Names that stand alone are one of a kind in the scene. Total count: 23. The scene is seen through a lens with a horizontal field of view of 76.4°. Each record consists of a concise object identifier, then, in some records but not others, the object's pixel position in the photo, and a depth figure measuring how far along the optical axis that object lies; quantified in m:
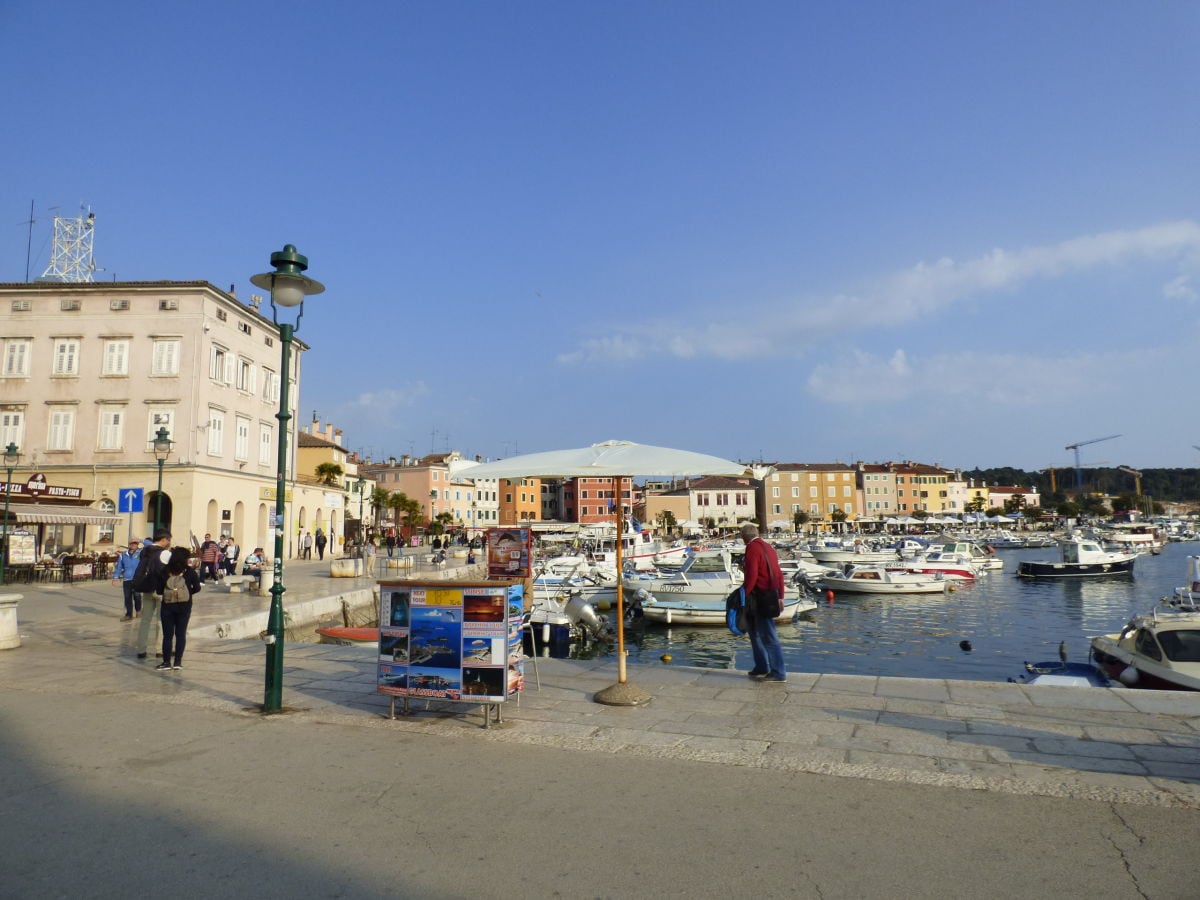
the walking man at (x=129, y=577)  16.61
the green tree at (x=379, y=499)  80.56
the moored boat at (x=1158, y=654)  12.45
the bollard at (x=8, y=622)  12.25
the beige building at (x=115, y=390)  36.56
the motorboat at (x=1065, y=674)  13.54
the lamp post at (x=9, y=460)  23.22
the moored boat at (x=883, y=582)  39.38
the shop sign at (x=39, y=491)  28.80
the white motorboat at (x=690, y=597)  28.25
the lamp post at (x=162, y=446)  20.97
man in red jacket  9.15
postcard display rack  7.25
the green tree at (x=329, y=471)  57.96
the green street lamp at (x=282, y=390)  7.82
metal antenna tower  40.91
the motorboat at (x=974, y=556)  53.59
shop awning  25.78
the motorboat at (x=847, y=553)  53.50
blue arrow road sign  23.47
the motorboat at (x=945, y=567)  42.12
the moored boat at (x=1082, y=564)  49.56
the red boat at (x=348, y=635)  16.31
